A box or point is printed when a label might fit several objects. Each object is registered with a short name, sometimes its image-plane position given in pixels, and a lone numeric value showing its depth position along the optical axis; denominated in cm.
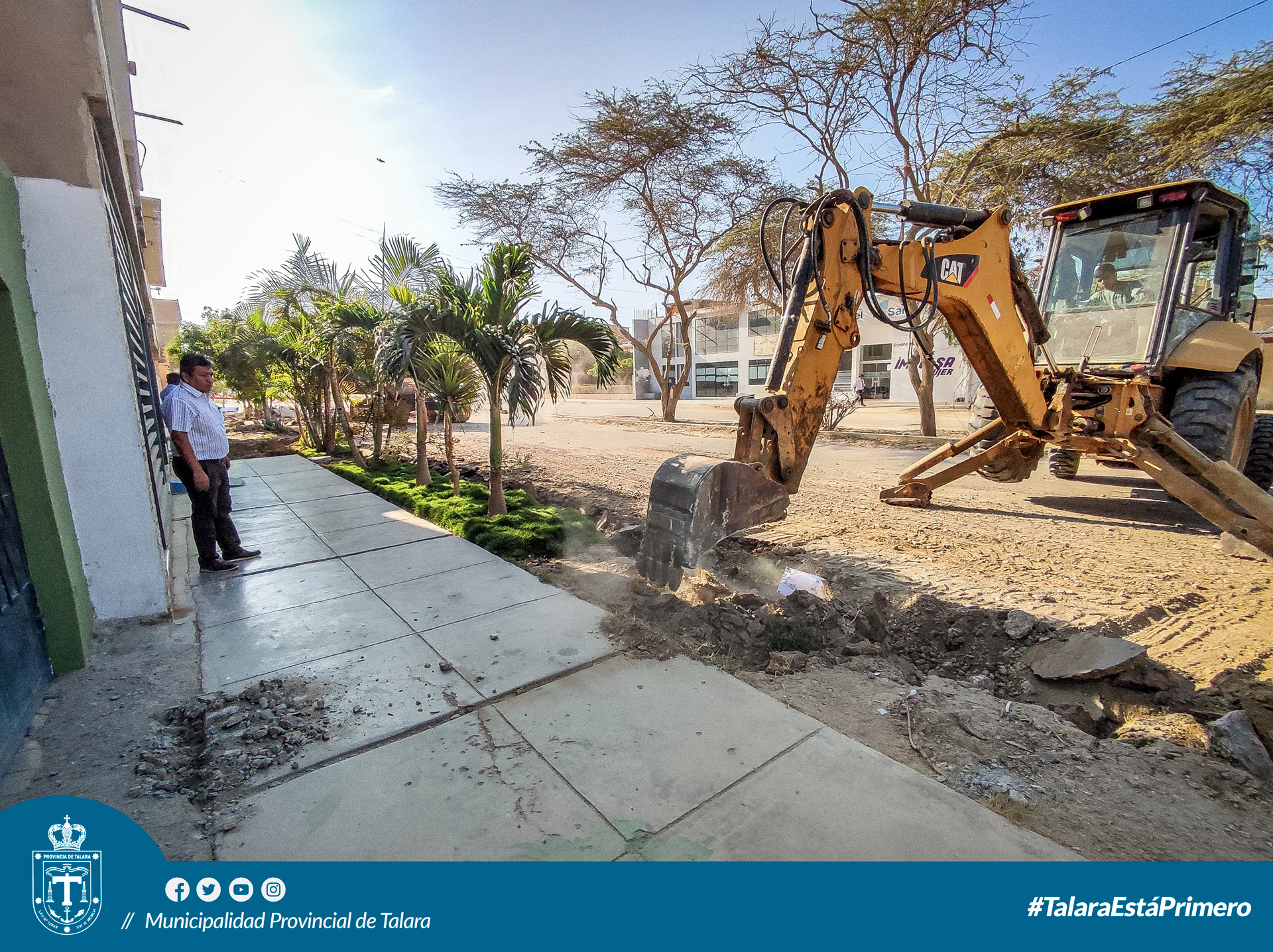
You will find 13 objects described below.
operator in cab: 591
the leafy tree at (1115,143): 1074
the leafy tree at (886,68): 1111
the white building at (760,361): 3022
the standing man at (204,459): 480
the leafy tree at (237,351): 1330
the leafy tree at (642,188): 1717
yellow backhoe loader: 365
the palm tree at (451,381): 731
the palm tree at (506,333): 596
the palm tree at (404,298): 671
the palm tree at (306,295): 1111
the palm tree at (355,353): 847
